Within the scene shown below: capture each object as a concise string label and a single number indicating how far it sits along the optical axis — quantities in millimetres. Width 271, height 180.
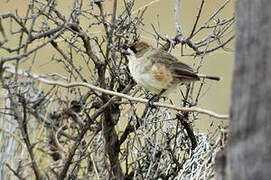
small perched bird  7801
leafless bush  7344
